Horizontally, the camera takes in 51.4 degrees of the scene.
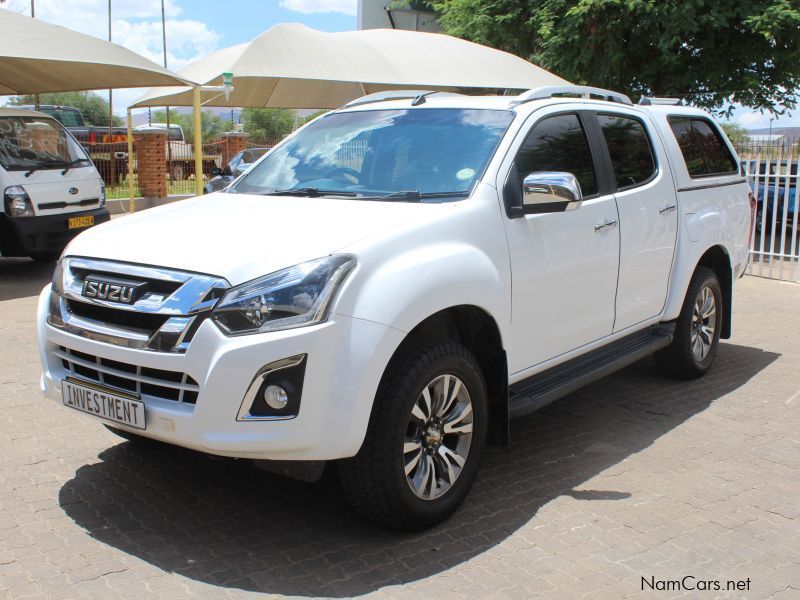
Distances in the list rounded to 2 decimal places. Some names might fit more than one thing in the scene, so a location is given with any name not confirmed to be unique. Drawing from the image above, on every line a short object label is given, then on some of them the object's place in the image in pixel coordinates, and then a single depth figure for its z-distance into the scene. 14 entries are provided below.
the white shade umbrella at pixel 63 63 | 11.54
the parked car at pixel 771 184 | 11.04
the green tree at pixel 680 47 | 14.88
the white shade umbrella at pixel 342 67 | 14.21
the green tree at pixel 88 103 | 55.59
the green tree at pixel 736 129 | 33.29
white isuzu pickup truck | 3.17
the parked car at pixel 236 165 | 15.27
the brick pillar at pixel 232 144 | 25.39
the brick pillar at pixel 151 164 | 21.12
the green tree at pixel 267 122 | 63.13
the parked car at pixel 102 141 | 21.41
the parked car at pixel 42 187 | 10.08
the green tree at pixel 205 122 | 58.01
